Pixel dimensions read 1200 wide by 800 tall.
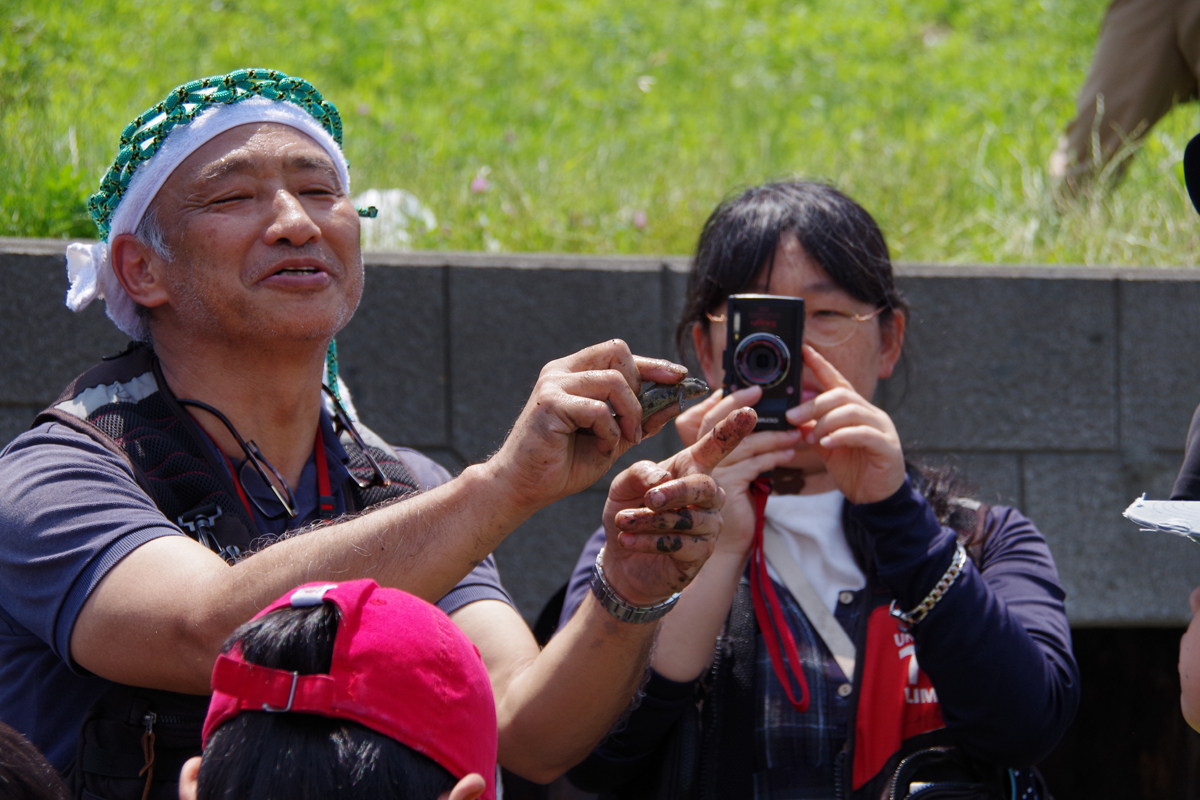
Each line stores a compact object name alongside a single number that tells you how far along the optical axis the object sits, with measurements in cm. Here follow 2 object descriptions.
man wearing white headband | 557
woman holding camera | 571
